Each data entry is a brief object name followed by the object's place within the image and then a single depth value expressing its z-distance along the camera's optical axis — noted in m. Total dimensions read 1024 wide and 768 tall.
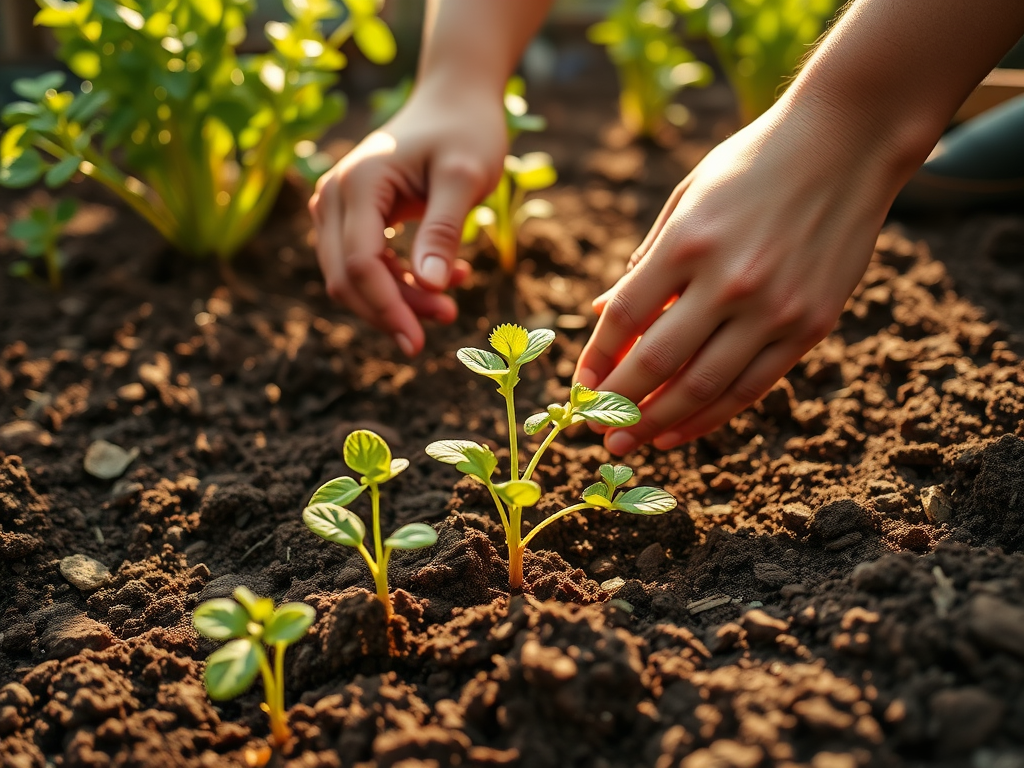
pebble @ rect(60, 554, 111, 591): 0.52
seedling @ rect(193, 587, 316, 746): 0.41
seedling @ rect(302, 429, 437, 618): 0.44
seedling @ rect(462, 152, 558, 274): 0.71
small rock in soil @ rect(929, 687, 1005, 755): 0.39
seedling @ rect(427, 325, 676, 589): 0.46
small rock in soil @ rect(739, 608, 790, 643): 0.45
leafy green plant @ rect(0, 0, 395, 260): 0.65
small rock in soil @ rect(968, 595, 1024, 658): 0.41
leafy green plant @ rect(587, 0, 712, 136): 0.98
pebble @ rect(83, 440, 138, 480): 0.59
